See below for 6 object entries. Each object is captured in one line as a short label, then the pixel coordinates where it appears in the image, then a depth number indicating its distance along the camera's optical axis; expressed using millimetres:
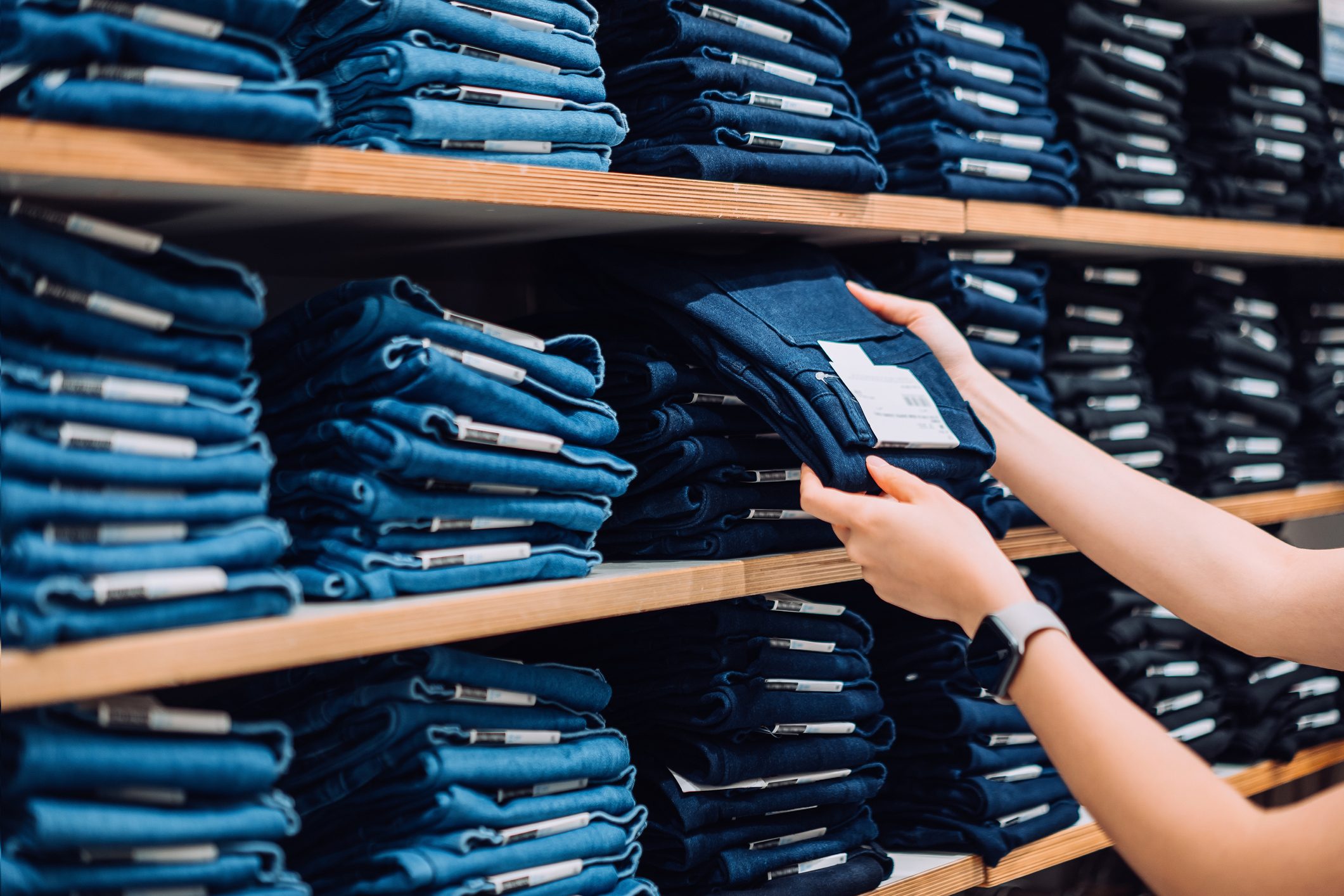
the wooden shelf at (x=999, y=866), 1445
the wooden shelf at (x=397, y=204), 825
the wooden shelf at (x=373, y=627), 800
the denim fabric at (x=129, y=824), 814
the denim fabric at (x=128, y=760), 820
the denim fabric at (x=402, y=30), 1042
